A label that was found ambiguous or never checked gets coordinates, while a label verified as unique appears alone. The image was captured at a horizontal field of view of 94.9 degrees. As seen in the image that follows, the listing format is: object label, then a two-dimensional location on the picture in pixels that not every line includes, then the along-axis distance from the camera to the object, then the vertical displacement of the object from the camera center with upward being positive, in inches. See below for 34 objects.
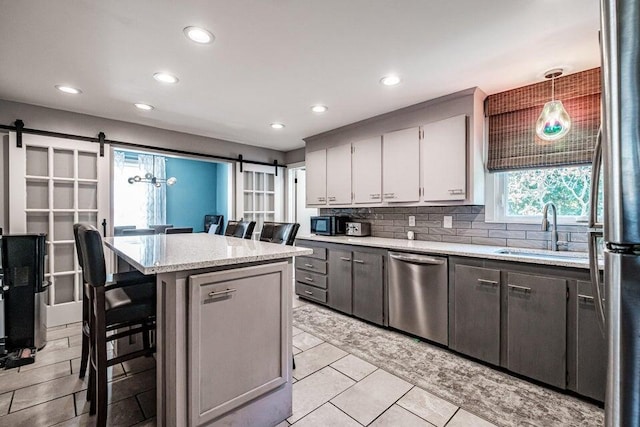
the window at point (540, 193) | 97.3 +7.4
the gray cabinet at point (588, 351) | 71.3 -33.9
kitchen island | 54.4 -24.2
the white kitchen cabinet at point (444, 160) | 108.7 +20.9
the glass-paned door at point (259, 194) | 189.2 +13.7
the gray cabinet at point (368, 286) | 119.1 -30.4
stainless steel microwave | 156.6 -5.8
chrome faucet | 95.1 -3.2
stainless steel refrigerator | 21.3 +0.9
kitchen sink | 87.0 -12.8
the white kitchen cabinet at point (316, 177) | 164.1 +21.3
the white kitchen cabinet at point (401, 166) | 122.4 +21.0
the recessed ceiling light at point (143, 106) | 121.7 +45.9
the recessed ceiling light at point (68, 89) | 105.5 +46.0
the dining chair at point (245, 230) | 120.9 -6.5
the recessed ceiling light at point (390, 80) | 98.0 +45.8
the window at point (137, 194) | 232.2 +17.0
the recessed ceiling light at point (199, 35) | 72.7 +45.8
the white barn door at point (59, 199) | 119.2 +7.1
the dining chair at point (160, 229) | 178.9 -8.9
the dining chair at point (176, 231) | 146.8 -8.2
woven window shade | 91.7 +30.9
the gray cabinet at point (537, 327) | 76.6 -31.0
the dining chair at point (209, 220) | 231.5 -4.4
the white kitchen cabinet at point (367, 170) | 136.8 +21.1
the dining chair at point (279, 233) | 99.2 -6.5
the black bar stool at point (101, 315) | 59.2 -22.0
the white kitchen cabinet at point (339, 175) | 151.3 +20.9
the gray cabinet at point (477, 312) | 87.8 -30.9
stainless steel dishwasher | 100.3 -29.4
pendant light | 88.5 +28.3
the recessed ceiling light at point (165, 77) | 95.8 +45.7
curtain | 240.5 +17.9
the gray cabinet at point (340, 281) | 131.1 -30.8
